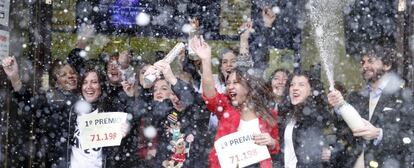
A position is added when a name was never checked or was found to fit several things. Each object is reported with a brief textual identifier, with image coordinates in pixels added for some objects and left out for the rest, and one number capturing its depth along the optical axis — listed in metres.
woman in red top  5.35
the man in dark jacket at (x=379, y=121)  5.31
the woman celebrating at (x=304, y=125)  5.31
